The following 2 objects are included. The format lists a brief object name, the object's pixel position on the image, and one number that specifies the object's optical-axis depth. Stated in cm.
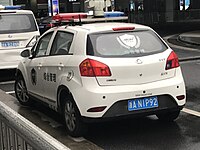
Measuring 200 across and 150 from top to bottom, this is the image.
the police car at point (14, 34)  998
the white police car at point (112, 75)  505
